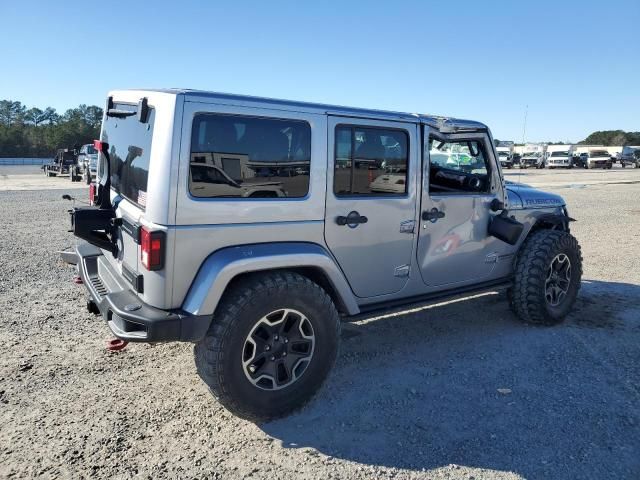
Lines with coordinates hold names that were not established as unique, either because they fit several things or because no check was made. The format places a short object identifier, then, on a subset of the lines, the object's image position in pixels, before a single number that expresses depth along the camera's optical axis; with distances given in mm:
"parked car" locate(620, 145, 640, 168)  54562
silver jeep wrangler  2896
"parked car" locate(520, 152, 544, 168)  50781
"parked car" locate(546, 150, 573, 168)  48750
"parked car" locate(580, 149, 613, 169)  48844
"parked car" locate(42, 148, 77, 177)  28000
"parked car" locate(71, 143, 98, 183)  20344
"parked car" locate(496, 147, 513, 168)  44512
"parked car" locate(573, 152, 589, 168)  50719
